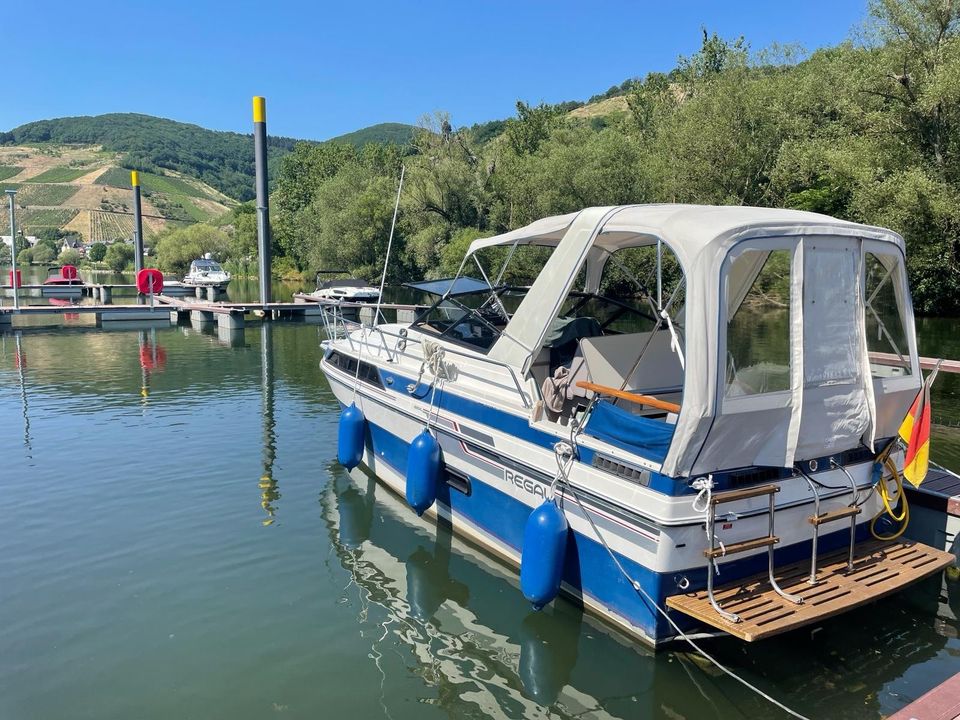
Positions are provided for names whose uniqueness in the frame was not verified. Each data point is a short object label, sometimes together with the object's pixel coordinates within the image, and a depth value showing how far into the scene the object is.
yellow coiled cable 6.18
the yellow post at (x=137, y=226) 43.14
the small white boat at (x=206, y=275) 43.62
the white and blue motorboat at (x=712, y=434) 5.17
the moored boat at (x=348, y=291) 32.06
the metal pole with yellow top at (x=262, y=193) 32.31
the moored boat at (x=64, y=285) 44.66
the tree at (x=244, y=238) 73.25
